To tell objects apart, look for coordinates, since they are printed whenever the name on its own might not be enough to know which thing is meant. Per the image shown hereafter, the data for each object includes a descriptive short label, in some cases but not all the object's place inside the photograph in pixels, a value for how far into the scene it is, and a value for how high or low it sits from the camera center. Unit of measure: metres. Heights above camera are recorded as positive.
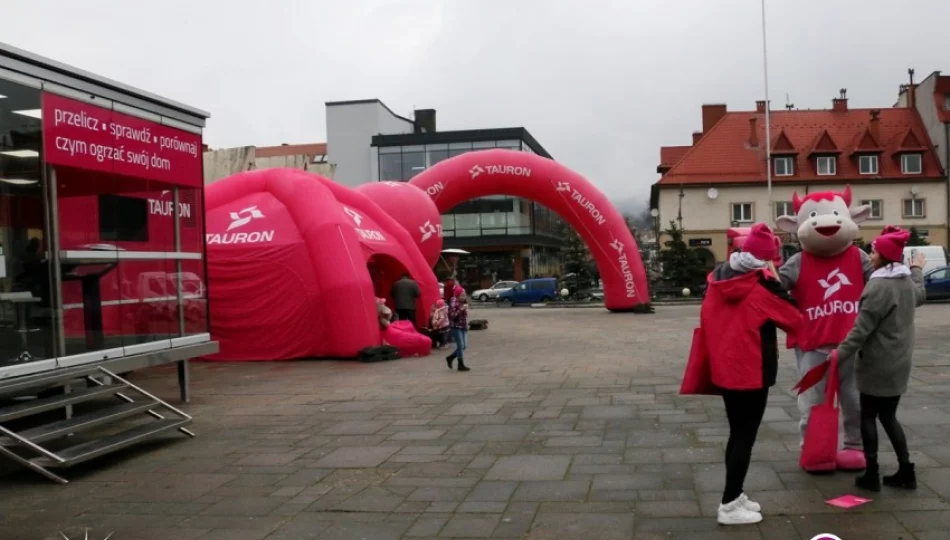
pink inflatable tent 14.45 -0.10
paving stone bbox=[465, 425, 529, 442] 7.66 -1.56
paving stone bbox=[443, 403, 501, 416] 9.02 -1.56
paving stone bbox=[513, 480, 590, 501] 5.66 -1.56
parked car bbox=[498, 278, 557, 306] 39.72 -1.32
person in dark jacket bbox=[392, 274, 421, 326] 16.08 -0.53
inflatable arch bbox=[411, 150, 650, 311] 23.95 +2.19
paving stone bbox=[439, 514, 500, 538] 4.98 -1.57
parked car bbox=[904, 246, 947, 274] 33.33 -0.29
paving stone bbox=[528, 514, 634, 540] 4.84 -1.56
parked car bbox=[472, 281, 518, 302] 43.69 -1.39
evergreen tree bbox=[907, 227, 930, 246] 42.50 +0.59
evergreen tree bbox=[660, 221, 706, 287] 39.72 -0.33
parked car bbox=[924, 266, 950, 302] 29.11 -1.15
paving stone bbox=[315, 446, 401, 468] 6.86 -1.57
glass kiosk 7.38 +0.33
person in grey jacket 5.41 -0.62
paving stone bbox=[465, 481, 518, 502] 5.71 -1.57
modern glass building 54.41 +3.29
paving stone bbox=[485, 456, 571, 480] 6.25 -1.56
